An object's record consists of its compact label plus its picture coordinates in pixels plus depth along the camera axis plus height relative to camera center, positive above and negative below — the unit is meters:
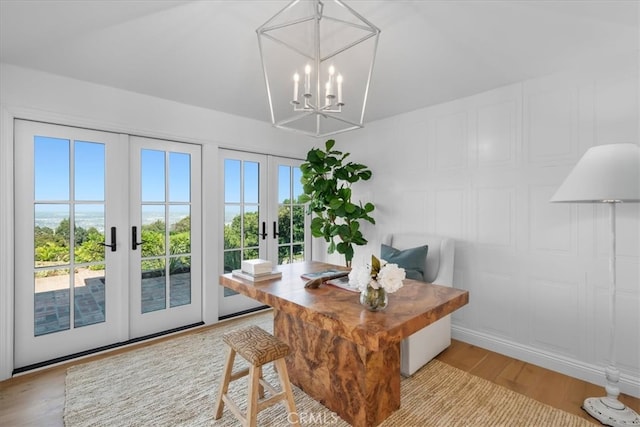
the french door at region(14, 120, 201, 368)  2.41 -0.24
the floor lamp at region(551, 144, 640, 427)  1.72 +0.12
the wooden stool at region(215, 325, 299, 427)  1.55 -0.84
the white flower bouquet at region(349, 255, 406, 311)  1.40 -0.33
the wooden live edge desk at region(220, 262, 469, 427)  1.31 -0.54
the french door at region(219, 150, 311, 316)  3.55 -0.03
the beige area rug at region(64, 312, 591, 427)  1.82 -1.25
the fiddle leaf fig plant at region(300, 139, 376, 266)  3.50 +0.16
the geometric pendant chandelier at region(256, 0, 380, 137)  1.80 +1.28
